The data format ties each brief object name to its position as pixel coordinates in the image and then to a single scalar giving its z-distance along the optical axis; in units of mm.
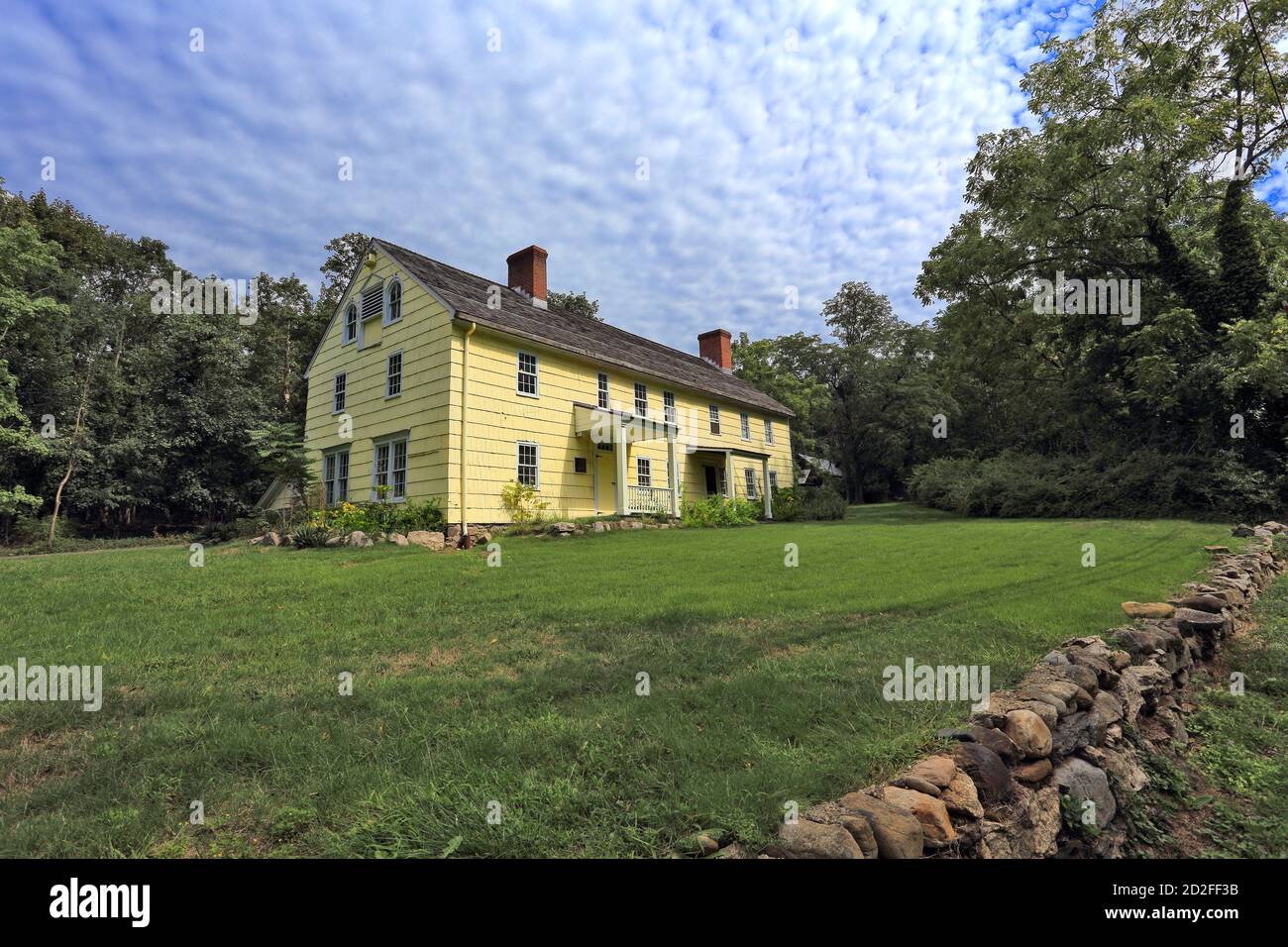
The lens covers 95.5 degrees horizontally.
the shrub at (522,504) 15648
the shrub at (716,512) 18705
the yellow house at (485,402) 15039
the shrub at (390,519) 14086
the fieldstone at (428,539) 12935
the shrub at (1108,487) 16609
